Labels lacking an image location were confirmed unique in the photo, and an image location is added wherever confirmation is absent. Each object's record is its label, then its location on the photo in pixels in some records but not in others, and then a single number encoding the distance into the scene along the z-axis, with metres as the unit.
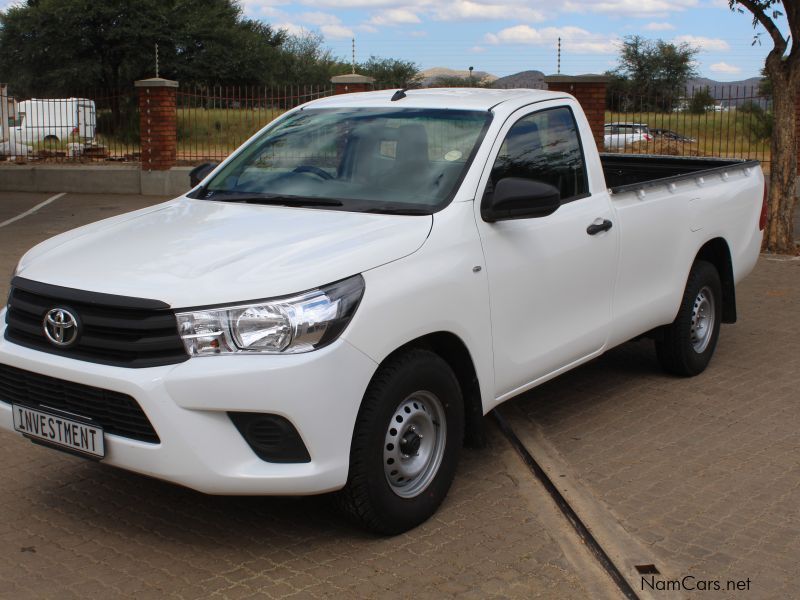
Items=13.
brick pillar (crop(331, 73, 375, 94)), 20.59
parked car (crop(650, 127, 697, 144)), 21.12
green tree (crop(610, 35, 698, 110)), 42.59
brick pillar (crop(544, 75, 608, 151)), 17.66
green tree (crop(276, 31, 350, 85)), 54.59
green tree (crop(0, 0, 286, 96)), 42.78
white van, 22.03
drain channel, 3.94
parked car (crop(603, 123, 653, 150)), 19.72
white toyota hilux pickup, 3.71
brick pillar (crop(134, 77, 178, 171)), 19.34
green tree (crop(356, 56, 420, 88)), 46.84
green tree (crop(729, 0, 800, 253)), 11.81
